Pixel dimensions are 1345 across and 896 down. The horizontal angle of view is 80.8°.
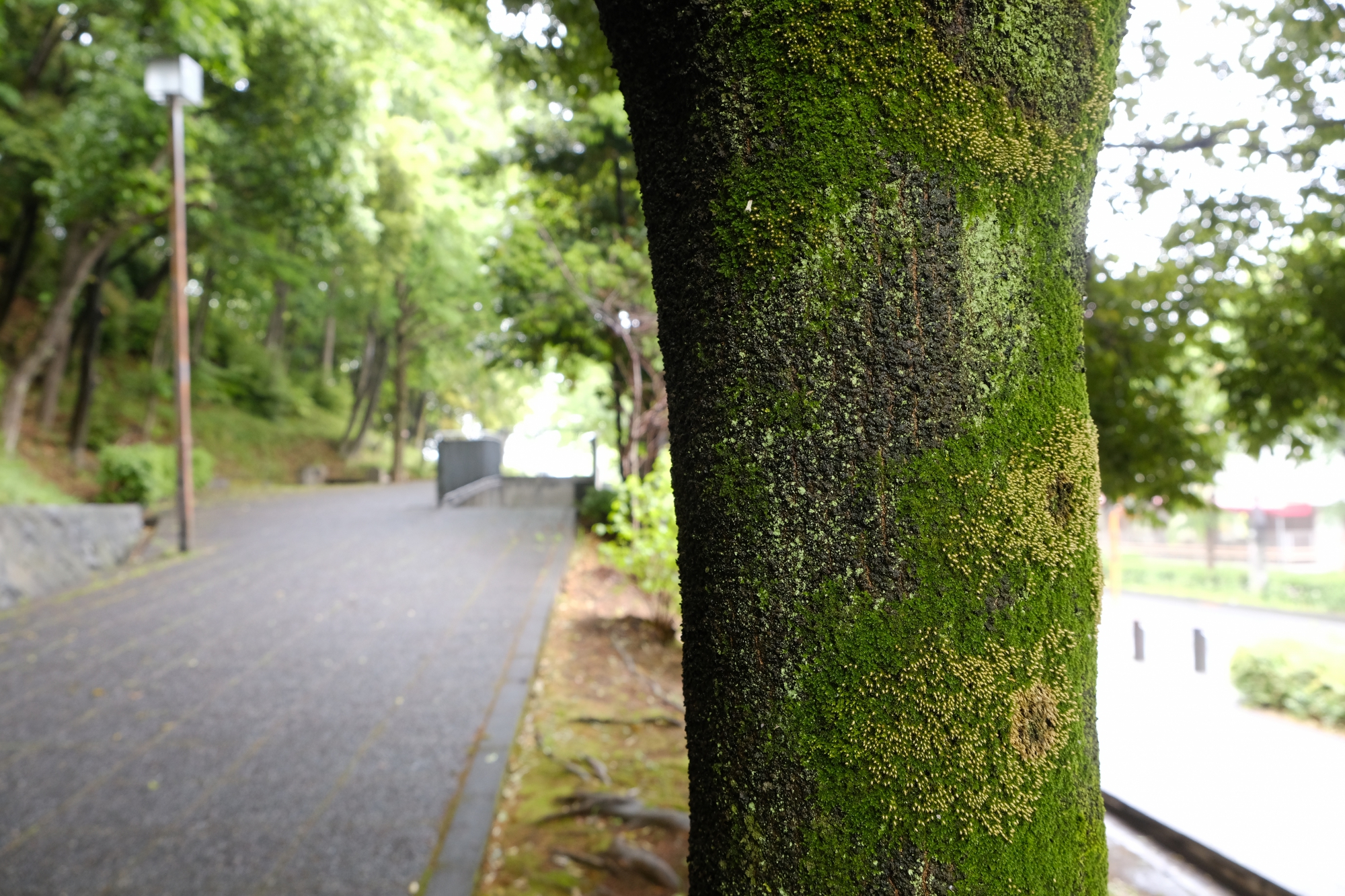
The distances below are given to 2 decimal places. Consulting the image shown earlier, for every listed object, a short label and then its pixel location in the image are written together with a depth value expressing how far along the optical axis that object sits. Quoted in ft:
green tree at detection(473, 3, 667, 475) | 31.63
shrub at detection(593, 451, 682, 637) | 20.01
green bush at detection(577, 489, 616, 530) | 39.19
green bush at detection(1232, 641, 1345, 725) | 24.20
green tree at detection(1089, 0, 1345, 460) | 14.24
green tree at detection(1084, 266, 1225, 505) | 15.43
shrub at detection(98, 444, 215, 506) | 33.22
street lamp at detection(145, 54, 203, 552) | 29.58
